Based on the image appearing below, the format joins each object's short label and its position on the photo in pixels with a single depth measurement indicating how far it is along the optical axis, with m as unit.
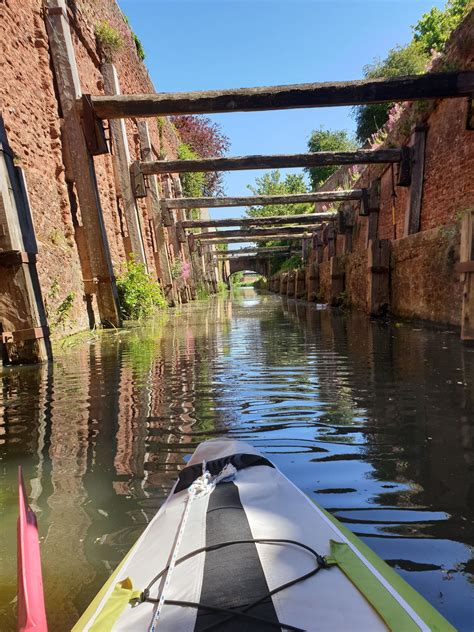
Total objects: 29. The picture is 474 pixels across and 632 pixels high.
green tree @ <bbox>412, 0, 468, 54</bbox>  24.76
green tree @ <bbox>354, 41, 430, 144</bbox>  21.48
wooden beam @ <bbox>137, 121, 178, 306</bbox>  14.23
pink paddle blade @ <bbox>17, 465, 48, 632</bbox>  0.88
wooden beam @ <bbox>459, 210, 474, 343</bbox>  5.00
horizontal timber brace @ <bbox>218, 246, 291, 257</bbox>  30.74
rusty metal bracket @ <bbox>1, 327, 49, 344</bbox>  4.84
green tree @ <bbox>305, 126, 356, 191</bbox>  31.95
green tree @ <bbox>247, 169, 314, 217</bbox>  41.06
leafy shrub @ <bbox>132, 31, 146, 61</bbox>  14.60
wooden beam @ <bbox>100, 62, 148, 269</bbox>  10.81
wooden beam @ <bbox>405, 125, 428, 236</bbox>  9.25
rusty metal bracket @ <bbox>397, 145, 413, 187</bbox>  9.47
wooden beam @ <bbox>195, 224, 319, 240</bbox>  20.61
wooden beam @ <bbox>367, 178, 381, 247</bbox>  12.25
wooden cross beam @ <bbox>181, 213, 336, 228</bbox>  16.36
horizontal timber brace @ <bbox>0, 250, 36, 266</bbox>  4.62
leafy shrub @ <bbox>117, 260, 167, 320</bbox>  9.14
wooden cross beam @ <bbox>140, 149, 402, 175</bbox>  10.05
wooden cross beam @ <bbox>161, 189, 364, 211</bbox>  13.44
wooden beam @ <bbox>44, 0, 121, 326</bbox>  7.47
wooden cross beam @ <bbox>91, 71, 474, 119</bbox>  6.52
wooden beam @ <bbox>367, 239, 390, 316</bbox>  8.80
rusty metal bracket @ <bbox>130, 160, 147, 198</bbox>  11.16
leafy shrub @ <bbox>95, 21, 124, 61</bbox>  10.46
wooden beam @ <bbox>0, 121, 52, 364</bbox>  4.61
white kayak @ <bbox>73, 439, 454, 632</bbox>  0.86
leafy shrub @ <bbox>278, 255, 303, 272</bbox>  31.69
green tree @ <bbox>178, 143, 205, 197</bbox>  22.32
